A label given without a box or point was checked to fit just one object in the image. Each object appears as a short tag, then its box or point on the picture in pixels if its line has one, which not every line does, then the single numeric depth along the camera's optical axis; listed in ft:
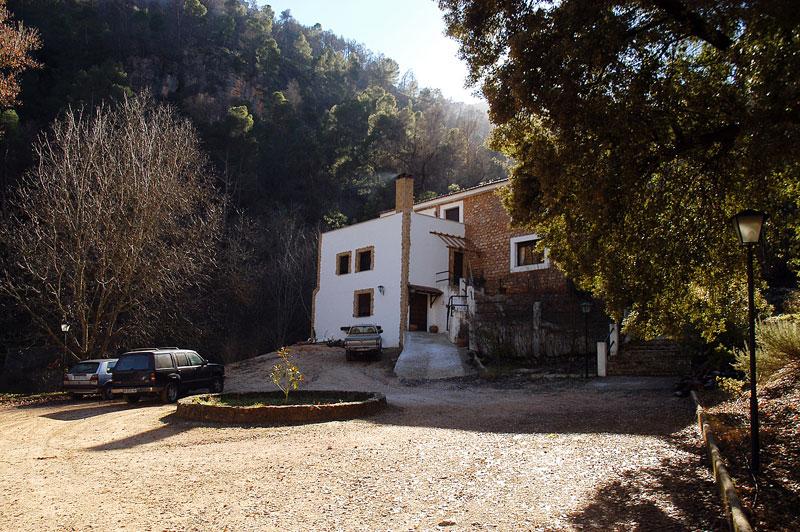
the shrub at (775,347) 30.19
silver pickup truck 76.59
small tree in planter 39.55
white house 87.20
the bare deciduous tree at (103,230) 71.26
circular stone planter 36.40
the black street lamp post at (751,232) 20.72
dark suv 48.93
